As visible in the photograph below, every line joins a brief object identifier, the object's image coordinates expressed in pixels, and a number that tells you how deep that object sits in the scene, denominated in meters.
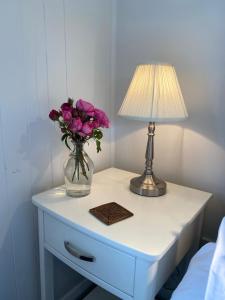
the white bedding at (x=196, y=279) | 0.53
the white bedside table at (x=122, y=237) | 0.69
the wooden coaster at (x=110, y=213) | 0.80
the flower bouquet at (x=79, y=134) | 0.86
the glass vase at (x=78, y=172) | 0.94
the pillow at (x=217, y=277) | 0.48
